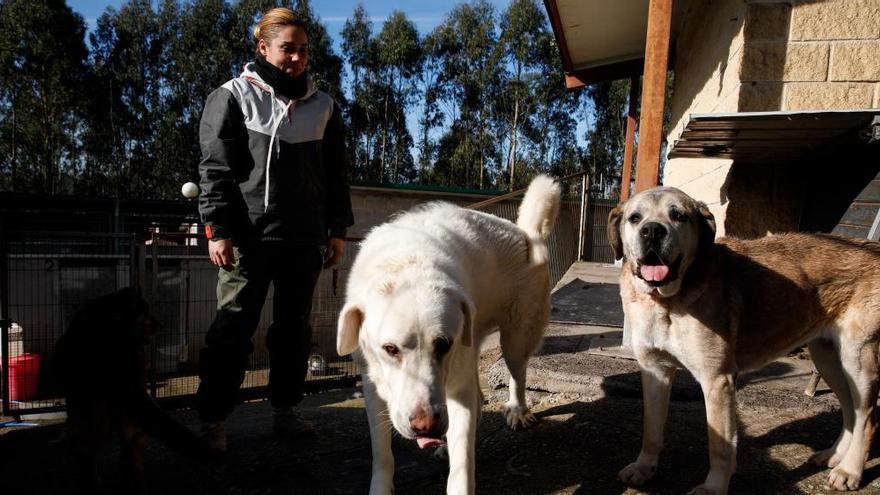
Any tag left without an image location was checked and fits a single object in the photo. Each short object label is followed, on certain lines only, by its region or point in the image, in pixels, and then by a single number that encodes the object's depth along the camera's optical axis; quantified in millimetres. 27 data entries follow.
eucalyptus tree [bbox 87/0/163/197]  30781
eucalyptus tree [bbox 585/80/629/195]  36991
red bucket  6113
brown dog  2443
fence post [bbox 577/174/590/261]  12352
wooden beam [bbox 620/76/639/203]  10173
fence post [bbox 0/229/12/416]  5477
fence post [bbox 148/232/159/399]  6242
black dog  2477
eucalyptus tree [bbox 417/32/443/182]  38750
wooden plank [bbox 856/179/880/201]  3347
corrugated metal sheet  3213
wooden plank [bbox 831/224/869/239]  3303
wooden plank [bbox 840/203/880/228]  3311
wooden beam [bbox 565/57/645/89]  10734
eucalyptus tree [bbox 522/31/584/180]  36625
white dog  2115
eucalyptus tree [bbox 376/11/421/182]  37750
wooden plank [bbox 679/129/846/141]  3586
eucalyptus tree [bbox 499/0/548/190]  35688
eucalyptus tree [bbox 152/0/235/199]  31484
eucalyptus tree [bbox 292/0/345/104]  34469
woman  2969
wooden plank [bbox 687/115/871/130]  3262
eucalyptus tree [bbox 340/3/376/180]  37812
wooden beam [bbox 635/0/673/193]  4156
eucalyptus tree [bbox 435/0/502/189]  37656
